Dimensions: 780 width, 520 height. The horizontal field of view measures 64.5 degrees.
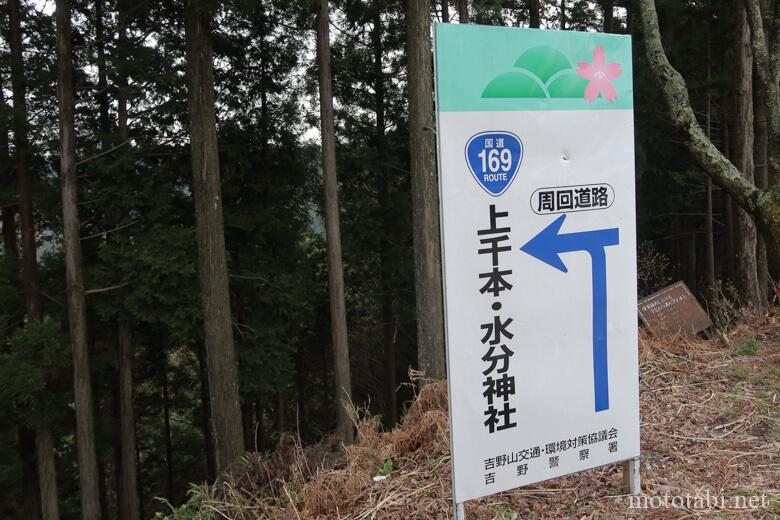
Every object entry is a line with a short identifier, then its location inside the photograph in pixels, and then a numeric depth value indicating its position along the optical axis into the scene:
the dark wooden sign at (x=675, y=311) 6.38
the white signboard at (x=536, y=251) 2.43
